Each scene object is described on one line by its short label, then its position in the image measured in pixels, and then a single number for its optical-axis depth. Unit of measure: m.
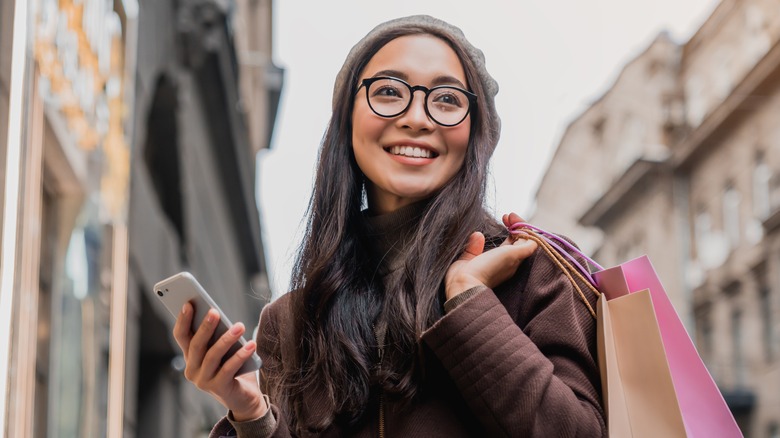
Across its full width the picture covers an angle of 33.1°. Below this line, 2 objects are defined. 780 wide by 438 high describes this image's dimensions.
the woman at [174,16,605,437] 2.21
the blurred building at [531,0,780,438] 13.58
